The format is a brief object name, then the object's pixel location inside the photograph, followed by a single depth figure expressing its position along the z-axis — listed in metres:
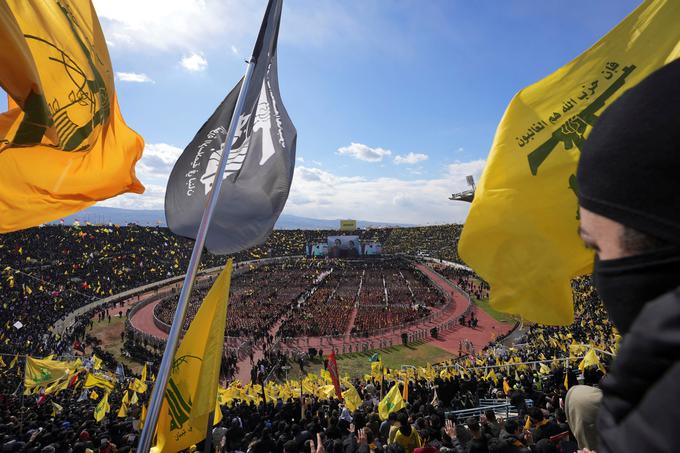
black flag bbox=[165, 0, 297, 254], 4.20
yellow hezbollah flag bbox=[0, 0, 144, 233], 2.95
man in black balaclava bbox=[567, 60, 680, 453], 0.63
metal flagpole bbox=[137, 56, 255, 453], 2.99
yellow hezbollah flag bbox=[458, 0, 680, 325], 3.17
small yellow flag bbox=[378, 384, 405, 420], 8.33
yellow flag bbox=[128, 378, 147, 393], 13.29
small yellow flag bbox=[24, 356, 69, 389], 11.38
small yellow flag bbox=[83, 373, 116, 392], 12.78
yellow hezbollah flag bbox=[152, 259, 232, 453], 4.12
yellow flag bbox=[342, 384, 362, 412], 10.13
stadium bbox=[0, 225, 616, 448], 13.02
